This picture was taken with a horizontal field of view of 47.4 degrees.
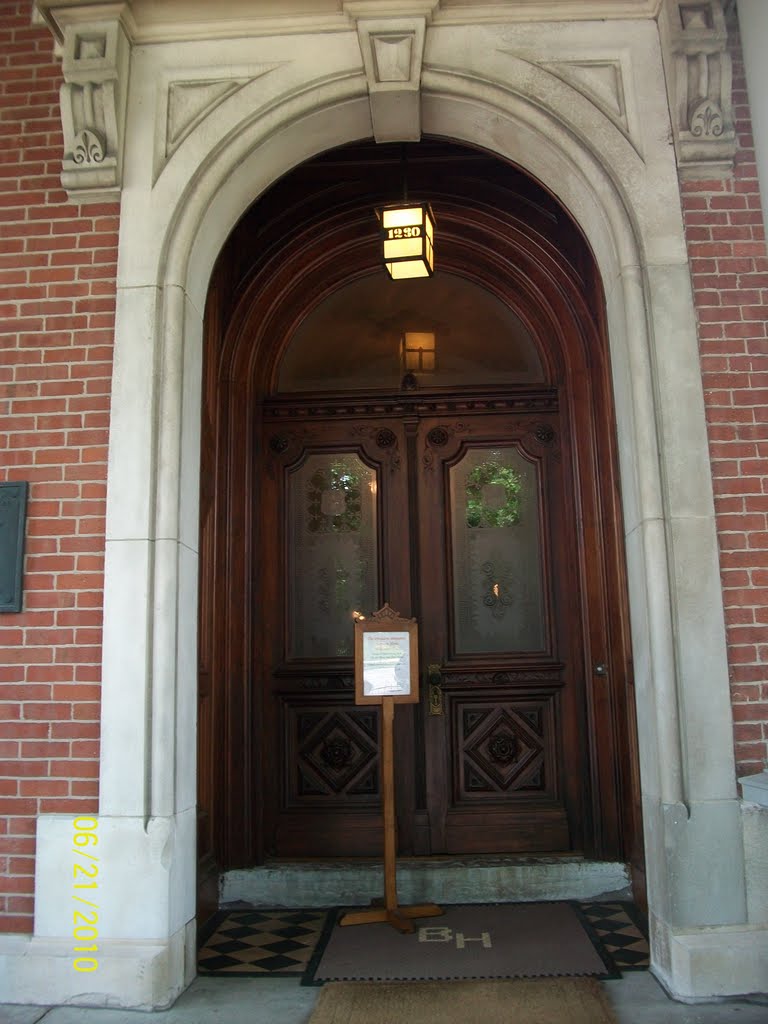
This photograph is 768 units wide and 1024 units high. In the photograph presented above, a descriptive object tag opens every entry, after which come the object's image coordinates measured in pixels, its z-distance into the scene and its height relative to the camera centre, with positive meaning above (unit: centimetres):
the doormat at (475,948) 379 -130
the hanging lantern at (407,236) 457 +223
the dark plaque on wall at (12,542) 375 +57
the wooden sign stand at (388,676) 451 -5
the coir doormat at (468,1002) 330 -130
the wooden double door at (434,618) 520 +29
